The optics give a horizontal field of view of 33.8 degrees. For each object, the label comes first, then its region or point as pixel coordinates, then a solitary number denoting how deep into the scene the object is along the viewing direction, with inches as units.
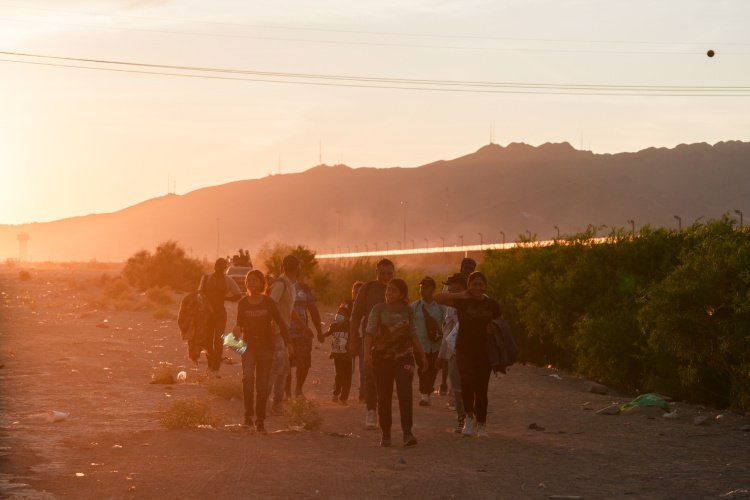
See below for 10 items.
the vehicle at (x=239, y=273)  2179.5
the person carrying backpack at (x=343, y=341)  719.1
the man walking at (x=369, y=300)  600.1
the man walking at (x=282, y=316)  636.1
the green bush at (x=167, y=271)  3174.2
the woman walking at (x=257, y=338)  593.6
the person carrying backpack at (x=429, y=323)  681.0
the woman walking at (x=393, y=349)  559.2
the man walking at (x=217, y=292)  850.8
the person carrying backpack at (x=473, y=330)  589.6
